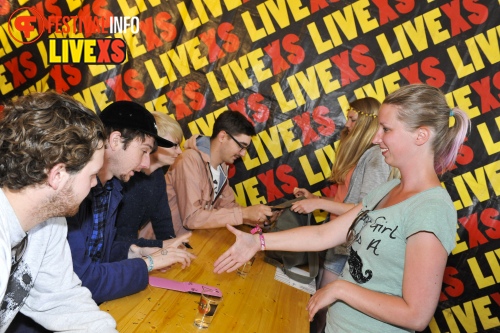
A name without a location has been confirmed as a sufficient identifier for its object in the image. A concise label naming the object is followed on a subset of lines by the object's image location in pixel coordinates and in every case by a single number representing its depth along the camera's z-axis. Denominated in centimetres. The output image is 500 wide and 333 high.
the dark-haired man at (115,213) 170
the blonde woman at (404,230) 131
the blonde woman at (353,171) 263
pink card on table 194
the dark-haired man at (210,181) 294
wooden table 165
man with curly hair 114
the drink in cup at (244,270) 235
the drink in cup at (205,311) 168
